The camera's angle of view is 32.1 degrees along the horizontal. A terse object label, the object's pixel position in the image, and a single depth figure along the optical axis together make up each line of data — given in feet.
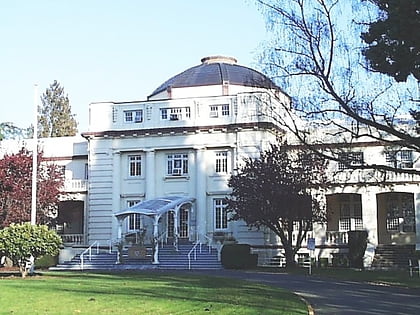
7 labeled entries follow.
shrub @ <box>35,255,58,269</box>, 138.62
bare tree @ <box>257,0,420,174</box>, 73.97
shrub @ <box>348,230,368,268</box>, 133.59
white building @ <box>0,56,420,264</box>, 143.64
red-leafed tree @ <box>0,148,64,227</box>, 139.74
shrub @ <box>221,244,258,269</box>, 128.16
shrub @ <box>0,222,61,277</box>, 100.63
